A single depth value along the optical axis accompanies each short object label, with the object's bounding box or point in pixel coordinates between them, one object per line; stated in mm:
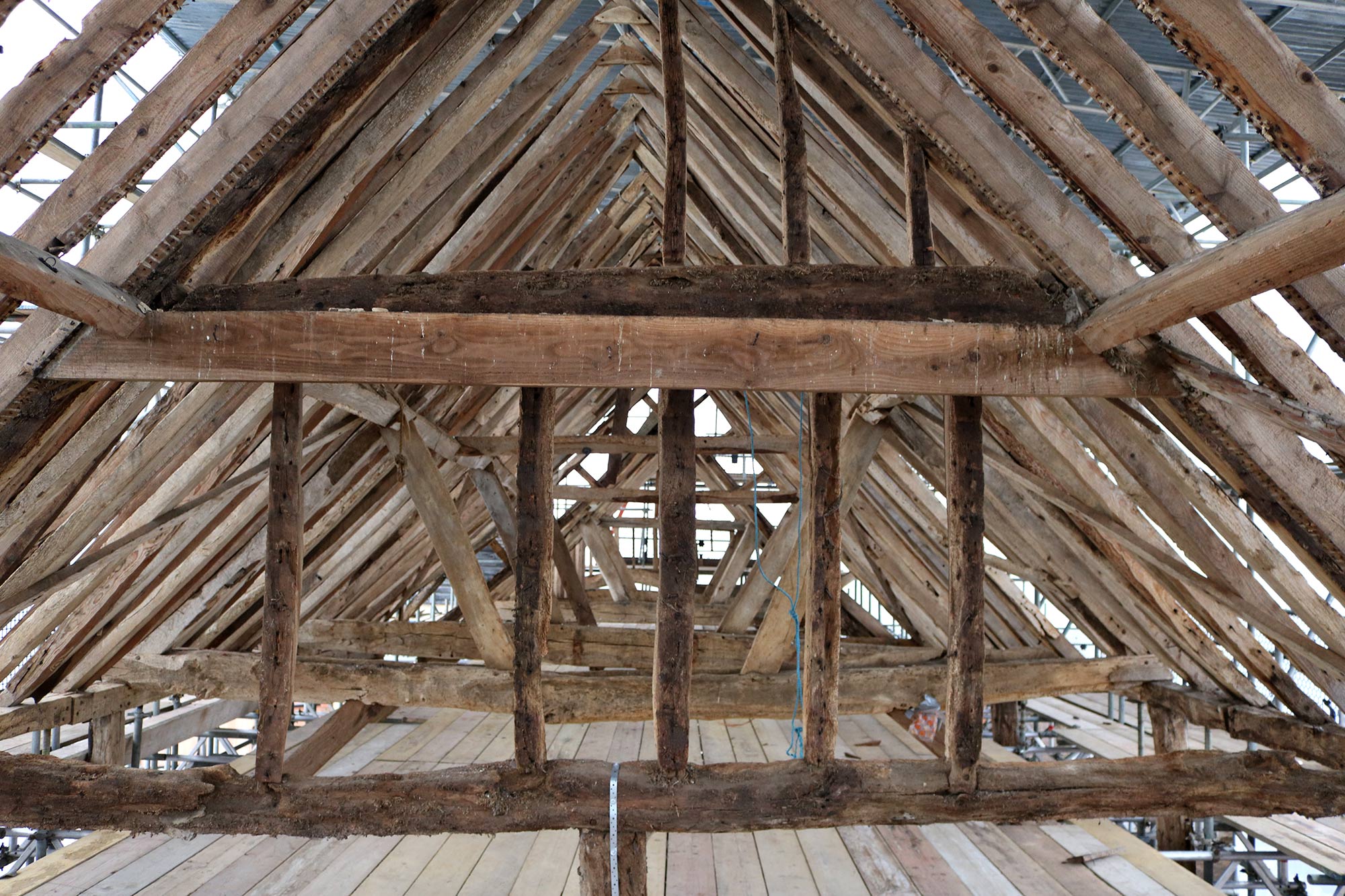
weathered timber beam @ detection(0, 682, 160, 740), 4824
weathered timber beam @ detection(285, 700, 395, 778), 6438
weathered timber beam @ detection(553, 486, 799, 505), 8078
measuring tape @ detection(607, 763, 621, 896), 3553
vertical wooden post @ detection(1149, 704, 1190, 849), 5973
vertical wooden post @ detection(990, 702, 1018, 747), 8492
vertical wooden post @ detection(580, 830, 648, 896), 3611
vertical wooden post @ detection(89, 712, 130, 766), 5777
